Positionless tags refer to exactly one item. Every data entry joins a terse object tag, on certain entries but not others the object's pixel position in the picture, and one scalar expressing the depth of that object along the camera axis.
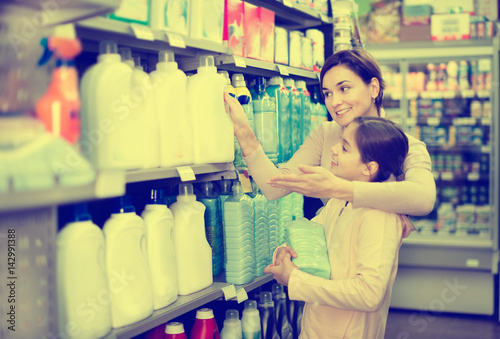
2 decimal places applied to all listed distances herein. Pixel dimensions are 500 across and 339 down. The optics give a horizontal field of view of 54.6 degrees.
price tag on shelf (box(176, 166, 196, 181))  1.83
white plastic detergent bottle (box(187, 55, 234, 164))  1.98
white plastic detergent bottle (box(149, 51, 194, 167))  1.82
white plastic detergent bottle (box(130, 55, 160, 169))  1.68
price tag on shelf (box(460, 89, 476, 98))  4.57
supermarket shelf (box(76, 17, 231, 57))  1.56
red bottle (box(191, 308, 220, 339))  2.09
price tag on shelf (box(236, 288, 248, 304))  2.15
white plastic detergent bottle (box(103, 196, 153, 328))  1.65
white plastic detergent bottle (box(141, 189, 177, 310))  1.82
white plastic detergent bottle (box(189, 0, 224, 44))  1.98
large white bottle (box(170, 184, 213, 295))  1.98
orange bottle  1.30
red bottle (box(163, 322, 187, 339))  1.95
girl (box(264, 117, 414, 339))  1.66
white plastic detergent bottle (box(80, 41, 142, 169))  1.52
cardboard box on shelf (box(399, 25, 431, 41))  4.65
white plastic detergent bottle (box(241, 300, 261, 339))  2.36
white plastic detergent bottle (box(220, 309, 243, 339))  2.23
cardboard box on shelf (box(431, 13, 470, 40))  4.54
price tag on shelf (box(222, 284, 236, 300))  2.07
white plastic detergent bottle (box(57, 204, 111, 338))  1.51
